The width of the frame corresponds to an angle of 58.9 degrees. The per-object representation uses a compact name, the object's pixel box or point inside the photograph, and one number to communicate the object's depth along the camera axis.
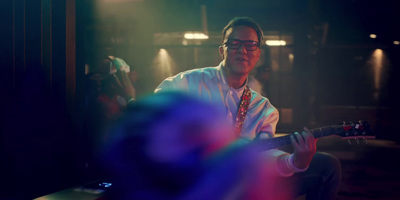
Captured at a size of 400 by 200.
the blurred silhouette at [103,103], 3.36
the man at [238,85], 2.54
